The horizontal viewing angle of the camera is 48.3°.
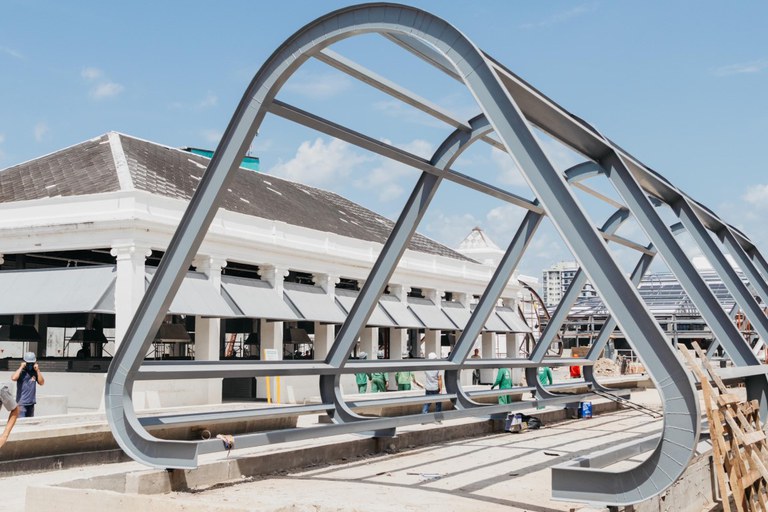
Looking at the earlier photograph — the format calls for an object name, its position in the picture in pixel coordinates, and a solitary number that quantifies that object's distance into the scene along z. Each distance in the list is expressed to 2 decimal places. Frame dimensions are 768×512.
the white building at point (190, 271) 24.20
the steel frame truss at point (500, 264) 6.04
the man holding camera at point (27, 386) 14.57
